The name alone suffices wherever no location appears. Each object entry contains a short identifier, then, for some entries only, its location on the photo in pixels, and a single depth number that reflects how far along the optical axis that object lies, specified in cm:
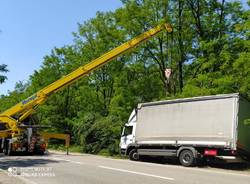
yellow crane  1637
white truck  1153
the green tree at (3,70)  1087
